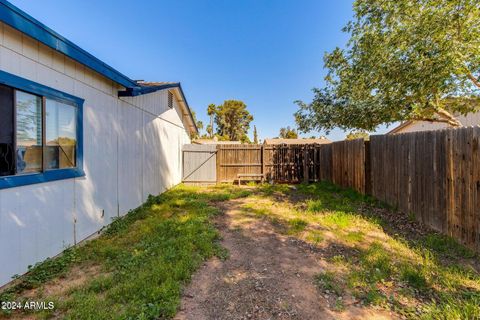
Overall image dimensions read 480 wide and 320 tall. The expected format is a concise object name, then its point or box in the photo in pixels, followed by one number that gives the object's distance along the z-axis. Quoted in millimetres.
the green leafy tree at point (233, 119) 44031
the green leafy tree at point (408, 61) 5449
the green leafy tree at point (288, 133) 44366
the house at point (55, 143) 2648
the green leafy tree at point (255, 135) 43125
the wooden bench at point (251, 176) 10742
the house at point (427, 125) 11375
